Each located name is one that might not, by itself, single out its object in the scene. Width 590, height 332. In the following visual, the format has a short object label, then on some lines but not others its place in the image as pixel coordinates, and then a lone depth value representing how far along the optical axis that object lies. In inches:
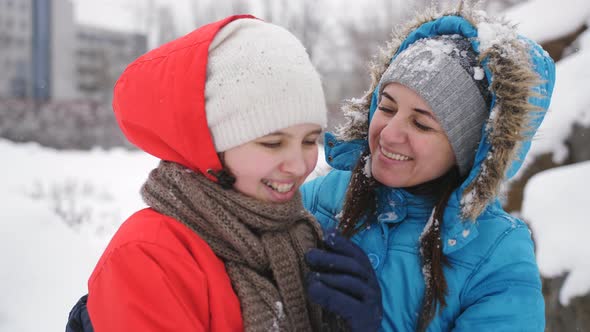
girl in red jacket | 46.2
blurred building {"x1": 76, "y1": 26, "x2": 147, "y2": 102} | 1132.4
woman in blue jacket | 50.6
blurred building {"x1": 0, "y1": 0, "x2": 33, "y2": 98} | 753.6
